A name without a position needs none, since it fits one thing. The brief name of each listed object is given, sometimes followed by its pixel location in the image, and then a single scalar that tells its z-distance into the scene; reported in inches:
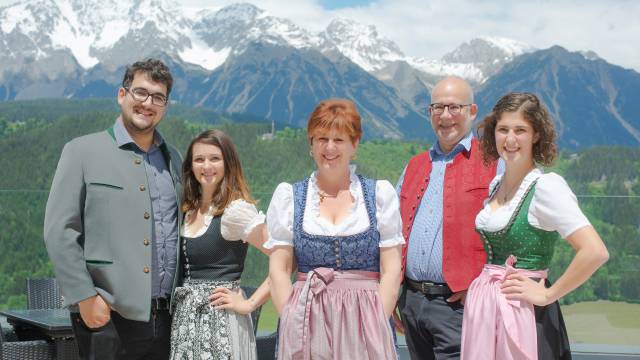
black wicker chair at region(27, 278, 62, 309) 152.2
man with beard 92.2
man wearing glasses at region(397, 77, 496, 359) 97.1
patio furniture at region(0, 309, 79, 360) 116.3
